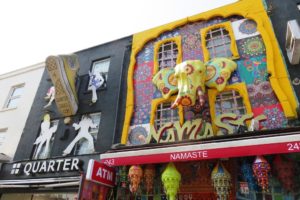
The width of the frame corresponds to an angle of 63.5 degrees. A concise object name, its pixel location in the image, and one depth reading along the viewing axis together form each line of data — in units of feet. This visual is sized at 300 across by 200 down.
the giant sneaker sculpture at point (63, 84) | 34.50
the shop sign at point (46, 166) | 29.76
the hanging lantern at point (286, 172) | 18.67
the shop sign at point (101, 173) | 21.49
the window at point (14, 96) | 45.23
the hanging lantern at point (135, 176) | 22.44
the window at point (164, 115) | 28.45
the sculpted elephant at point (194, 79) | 23.95
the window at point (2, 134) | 40.34
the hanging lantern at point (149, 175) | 22.96
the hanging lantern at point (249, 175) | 20.02
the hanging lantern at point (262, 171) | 18.21
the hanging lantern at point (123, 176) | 24.67
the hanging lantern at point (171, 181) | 21.25
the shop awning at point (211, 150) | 17.31
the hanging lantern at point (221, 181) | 19.77
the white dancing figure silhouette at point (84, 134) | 31.59
